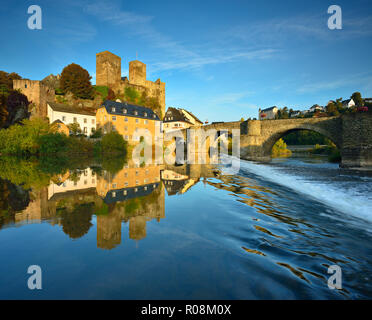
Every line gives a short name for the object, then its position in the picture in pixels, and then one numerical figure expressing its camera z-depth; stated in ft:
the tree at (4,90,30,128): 124.77
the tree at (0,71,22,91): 142.31
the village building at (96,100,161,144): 139.23
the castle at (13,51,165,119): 135.44
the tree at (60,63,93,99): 159.74
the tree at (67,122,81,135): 127.34
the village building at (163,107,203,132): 196.85
